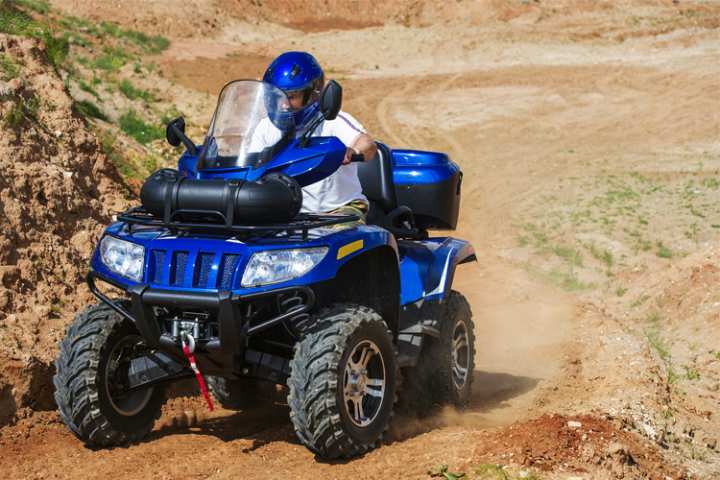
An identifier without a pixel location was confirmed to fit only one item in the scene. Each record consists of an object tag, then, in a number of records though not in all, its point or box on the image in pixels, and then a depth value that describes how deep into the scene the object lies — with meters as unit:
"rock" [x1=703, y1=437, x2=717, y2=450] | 14.12
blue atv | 11.08
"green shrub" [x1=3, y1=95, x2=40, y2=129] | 17.33
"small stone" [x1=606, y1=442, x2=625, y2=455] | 11.30
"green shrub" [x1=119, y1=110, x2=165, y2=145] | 31.97
